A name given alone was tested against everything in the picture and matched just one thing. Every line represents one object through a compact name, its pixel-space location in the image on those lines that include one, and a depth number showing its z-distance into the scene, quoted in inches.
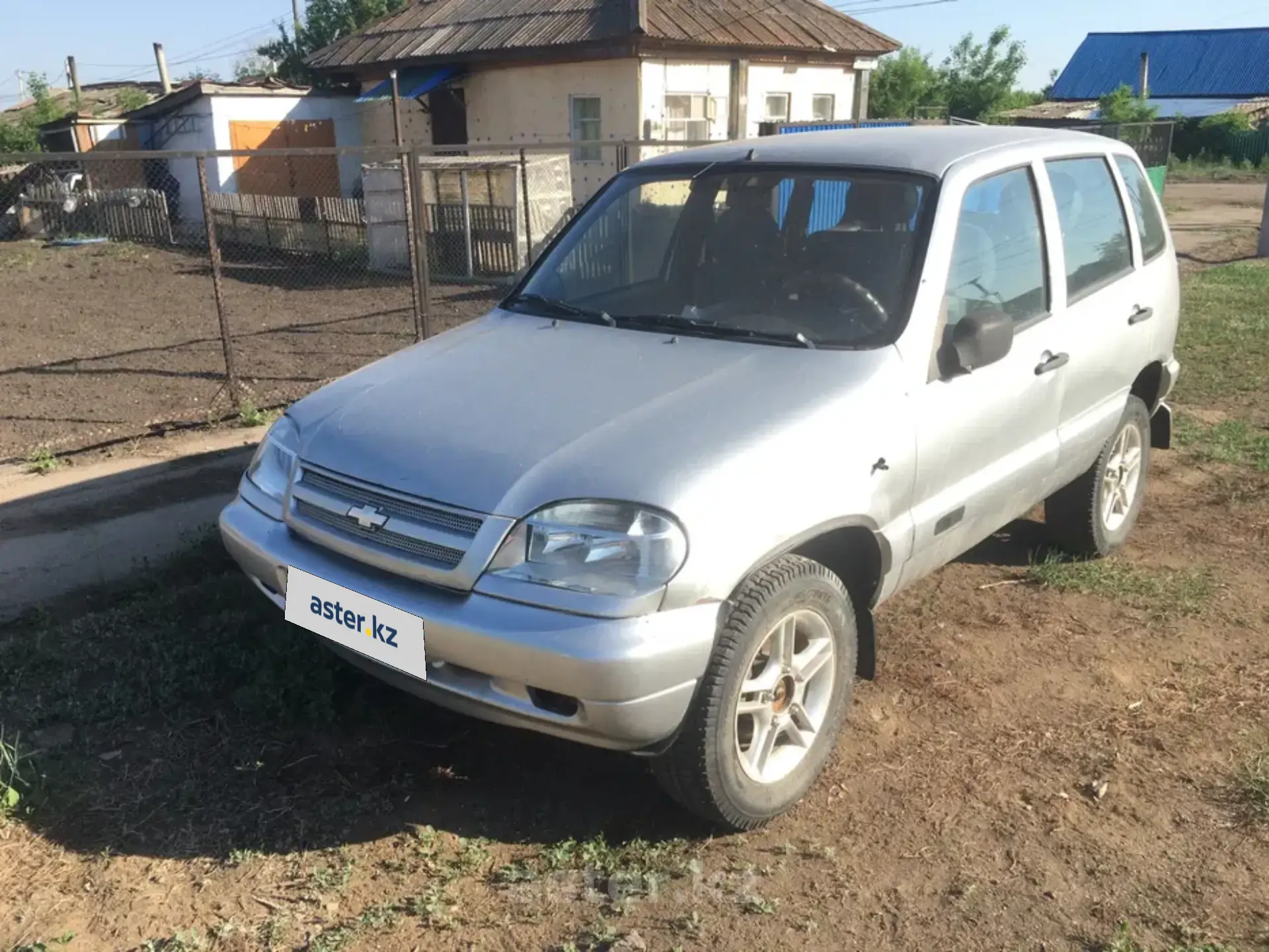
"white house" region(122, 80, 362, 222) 868.0
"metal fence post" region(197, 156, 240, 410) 292.0
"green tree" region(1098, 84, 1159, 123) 1316.4
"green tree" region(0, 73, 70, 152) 1070.4
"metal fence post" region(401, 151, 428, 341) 309.1
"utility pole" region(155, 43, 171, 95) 1194.0
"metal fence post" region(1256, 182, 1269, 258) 592.7
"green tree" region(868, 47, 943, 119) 1354.6
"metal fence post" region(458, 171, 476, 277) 560.7
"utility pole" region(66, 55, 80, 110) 1448.3
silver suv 108.6
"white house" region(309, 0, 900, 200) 728.3
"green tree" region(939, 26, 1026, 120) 1598.2
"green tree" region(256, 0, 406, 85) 1374.3
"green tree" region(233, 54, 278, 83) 1685.3
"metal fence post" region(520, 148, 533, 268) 354.6
